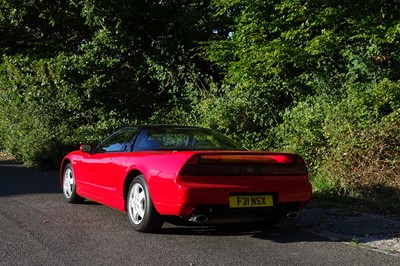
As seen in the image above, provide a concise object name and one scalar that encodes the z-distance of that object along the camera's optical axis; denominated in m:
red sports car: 5.36
